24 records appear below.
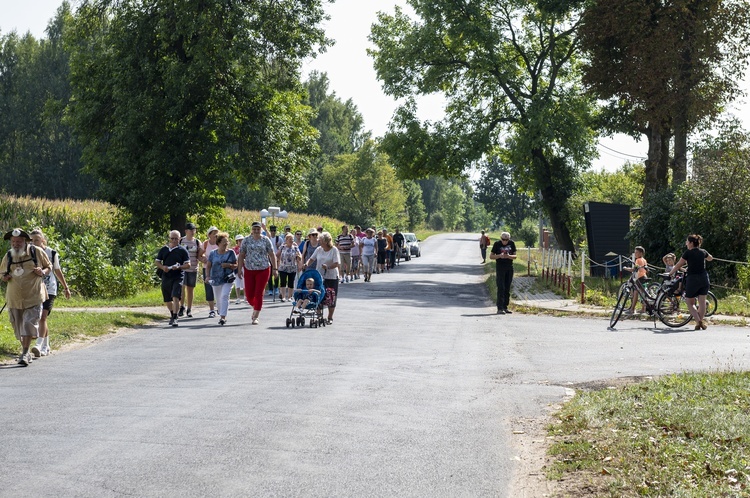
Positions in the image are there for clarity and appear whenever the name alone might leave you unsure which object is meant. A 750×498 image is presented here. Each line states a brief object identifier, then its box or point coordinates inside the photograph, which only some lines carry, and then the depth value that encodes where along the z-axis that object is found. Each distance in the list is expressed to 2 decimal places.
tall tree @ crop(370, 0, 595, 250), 43.69
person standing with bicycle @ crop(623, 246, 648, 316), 20.80
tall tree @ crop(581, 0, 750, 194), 36.22
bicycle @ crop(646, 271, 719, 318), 20.08
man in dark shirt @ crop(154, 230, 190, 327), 18.67
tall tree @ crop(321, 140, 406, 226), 91.69
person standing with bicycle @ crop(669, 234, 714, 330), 19.39
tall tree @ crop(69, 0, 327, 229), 34.91
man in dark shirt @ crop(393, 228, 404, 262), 49.25
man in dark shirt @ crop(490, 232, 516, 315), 22.89
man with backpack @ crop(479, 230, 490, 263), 55.27
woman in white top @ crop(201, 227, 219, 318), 20.62
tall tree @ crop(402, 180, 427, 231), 125.69
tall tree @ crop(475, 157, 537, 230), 137.00
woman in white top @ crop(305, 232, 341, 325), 19.03
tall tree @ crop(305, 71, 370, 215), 98.69
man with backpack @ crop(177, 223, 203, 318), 20.09
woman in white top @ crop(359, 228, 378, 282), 35.41
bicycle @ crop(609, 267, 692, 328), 19.97
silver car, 66.38
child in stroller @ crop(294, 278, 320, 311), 18.23
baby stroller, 18.25
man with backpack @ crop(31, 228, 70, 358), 13.63
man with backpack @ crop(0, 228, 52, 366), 12.96
